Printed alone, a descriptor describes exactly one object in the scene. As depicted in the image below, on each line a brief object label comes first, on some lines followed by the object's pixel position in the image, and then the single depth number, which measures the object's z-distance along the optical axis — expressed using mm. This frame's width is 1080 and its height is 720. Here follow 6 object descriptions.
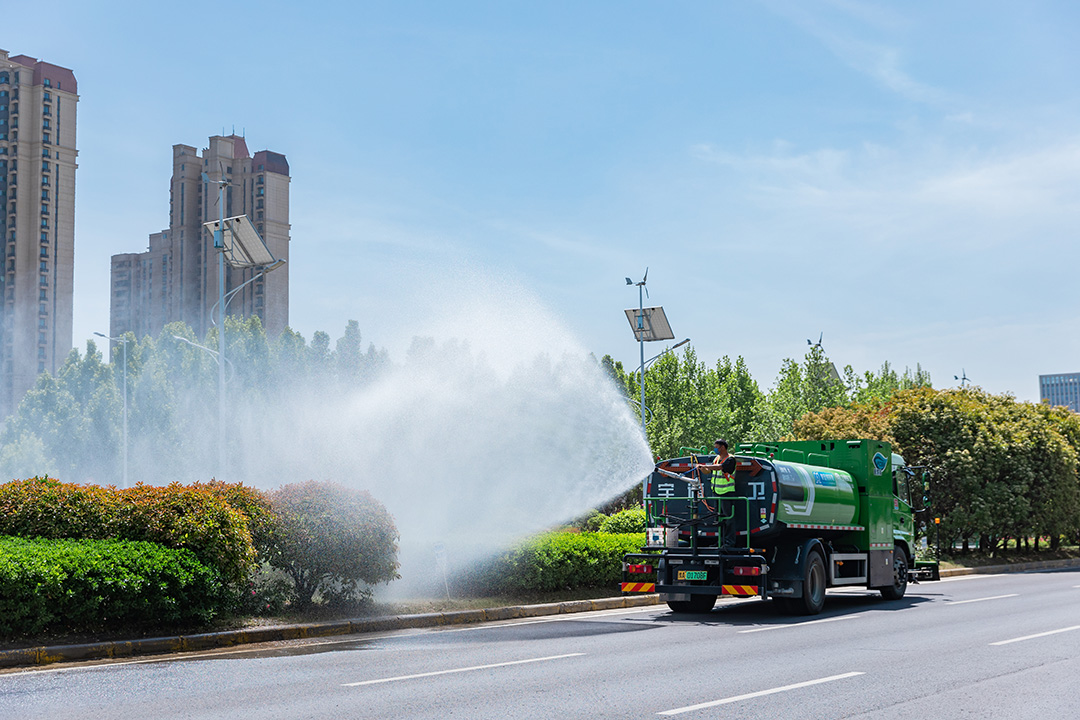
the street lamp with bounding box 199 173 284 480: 35753
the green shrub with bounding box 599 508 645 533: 24438
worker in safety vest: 15922
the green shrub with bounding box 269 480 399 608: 14539
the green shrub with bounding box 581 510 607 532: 32138
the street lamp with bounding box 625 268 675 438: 42594
